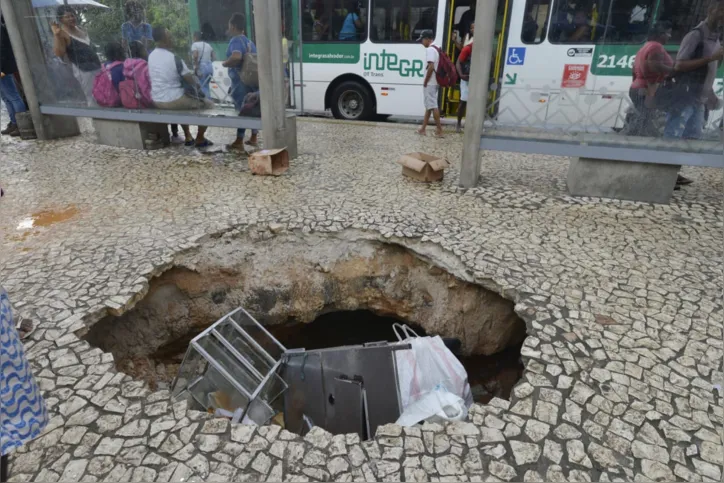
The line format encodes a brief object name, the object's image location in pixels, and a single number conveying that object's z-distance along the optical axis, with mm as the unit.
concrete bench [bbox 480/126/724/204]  4848
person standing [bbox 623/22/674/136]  4836
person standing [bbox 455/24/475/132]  7925
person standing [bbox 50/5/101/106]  6988
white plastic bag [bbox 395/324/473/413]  2840
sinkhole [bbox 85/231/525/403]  3986
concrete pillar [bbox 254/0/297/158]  5547
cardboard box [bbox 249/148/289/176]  5965
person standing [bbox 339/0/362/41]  9102
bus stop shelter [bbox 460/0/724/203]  4887
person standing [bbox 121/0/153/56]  6450
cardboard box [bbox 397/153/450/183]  5734
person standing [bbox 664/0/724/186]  4602
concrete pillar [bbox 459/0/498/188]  4793
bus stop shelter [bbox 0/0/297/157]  6027
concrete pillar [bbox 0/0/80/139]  7152
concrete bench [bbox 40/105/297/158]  6578
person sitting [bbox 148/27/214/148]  6512
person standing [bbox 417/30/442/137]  7713
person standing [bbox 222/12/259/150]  6117
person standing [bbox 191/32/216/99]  6414
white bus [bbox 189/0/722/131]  5074
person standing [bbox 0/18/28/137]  7586
